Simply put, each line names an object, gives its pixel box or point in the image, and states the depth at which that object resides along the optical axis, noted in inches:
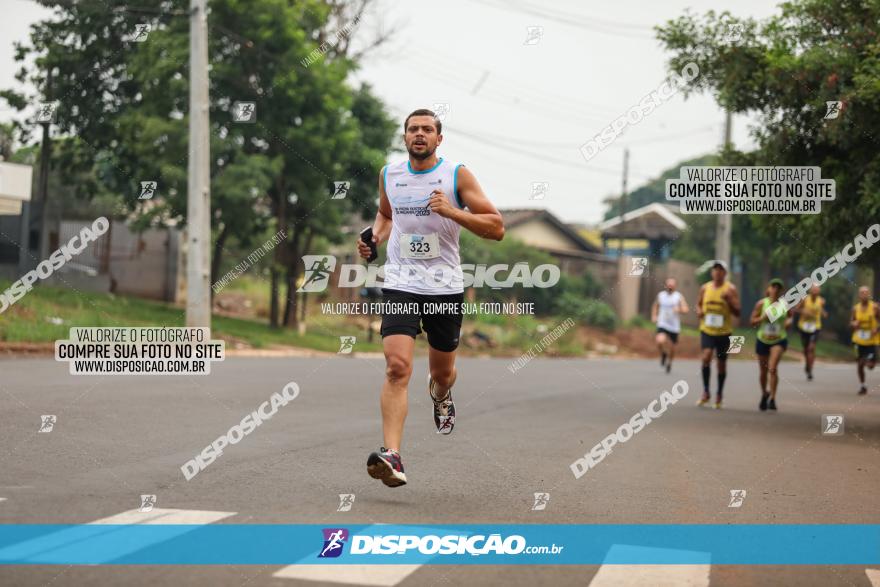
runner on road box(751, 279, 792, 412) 619.2
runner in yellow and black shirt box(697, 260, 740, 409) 610.9
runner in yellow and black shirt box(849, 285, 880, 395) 788.6
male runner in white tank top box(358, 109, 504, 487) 280.5
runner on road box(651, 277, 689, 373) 916.0
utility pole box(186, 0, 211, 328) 882.8
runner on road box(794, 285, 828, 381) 848.9
